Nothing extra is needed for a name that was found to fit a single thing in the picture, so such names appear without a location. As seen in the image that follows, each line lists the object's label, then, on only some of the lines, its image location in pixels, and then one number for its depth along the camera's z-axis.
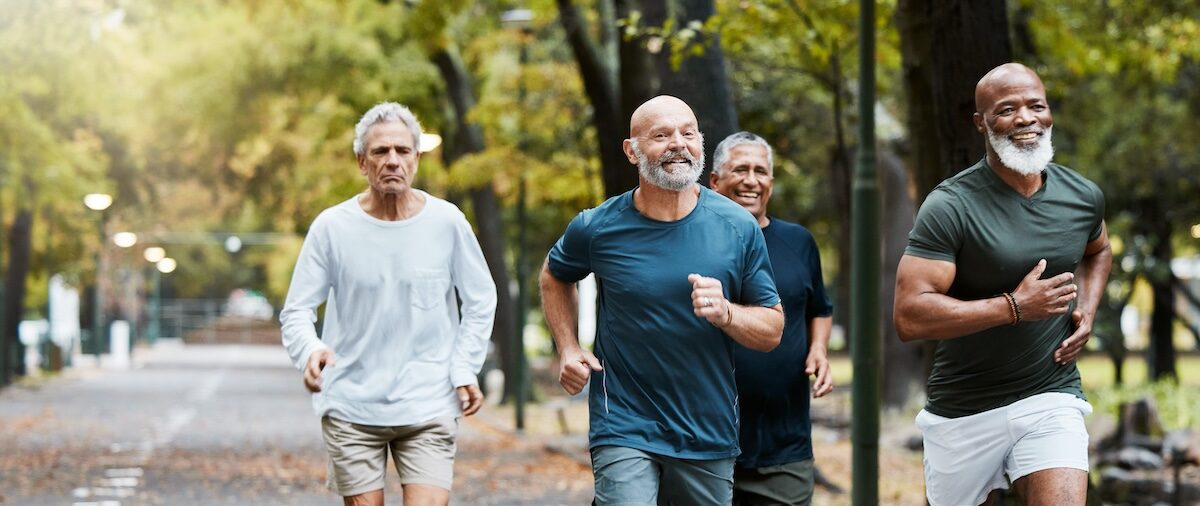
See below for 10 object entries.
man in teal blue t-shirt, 8.93
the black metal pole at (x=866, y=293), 16.96
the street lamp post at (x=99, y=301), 84.76
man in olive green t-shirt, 9.25
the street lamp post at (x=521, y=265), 39.63
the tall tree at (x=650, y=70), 22.66
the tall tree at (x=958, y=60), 15.93
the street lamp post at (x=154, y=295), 134.43
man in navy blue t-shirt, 11.00
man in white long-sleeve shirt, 10.65
